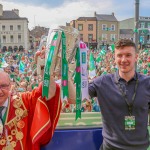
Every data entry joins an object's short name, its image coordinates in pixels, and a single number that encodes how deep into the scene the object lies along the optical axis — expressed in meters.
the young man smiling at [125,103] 1.98
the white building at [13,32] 54.81
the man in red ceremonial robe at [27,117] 2.04
